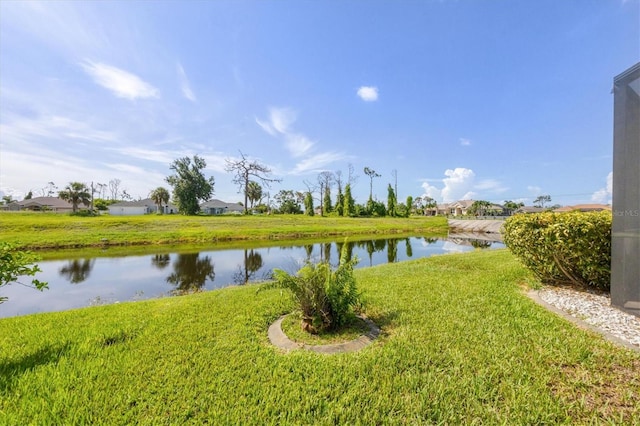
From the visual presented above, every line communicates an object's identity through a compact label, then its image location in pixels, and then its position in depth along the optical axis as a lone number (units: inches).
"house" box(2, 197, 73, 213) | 1972.3
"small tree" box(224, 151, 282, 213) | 1606.8
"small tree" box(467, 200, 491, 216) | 2396.3
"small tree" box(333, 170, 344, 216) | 1820.9
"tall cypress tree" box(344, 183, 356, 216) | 1765.5
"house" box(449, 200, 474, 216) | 2636.3
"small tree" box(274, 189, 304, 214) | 2039.1
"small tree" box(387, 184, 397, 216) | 1860.2
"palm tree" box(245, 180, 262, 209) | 2027.2
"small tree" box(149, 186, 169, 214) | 1892.2
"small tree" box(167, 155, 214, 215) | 1617.9
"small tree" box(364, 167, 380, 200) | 2075.5
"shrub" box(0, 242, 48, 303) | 101.4
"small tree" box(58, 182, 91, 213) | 1519.4
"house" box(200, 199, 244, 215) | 2475.4
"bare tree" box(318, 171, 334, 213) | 1916.8
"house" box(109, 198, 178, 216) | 2015.3
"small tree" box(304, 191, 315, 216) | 1850.3
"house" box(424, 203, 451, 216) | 2790.4
